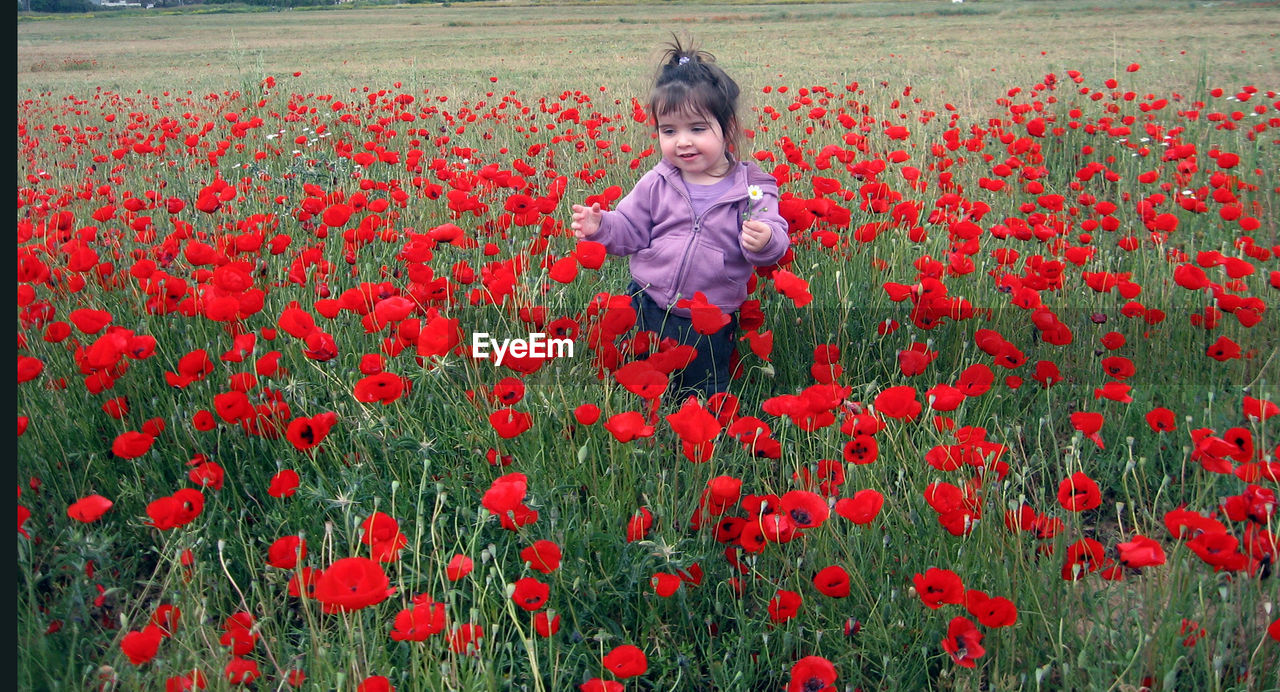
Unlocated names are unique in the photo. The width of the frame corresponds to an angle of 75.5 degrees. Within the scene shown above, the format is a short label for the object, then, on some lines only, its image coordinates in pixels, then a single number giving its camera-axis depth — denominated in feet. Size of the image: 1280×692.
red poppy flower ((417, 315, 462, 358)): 5.49
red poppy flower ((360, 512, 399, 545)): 4.26
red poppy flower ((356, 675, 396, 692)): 3.63
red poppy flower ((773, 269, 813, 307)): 6.06
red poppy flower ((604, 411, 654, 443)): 4.50
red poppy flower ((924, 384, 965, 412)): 5.16
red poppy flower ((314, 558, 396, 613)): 3.44
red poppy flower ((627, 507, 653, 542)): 4.87
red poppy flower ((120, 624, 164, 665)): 3.72
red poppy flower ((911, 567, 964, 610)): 4.15
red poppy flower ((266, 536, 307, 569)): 4.43
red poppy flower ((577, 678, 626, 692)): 4.07
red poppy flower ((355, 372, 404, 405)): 5.13
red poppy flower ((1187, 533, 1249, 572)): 3.96
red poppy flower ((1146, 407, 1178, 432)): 5.53
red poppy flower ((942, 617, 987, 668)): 4.13
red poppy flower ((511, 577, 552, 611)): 4.31
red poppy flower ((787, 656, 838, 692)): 4.06
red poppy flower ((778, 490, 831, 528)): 4.32
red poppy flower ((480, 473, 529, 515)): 4.08
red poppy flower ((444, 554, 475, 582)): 4.24
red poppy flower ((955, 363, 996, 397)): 5.81
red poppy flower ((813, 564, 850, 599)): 4.43
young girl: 8.14
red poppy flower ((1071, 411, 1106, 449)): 5.19
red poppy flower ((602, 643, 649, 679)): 4.04
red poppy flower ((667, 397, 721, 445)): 4.52
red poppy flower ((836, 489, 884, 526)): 4.32
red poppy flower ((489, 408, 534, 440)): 5.00
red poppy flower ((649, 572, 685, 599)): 4.46
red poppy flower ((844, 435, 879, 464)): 4.99
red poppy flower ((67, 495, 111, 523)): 4.31
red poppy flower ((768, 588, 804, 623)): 4.53
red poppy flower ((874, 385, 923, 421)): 4.89
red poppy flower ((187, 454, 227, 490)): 5.14
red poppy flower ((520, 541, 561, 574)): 4.45
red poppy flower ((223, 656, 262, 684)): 4.07
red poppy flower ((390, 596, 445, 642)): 3.81
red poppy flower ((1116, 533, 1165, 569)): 3.91
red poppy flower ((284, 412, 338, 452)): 5.10
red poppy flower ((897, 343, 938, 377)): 6.36
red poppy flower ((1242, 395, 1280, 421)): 5.22
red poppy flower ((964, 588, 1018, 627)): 4.11
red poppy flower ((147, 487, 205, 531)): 4.33
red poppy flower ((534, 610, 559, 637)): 4.22
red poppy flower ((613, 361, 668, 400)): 5.27
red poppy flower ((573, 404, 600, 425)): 5.12
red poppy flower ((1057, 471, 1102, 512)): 4.44
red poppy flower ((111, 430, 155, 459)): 5.03
